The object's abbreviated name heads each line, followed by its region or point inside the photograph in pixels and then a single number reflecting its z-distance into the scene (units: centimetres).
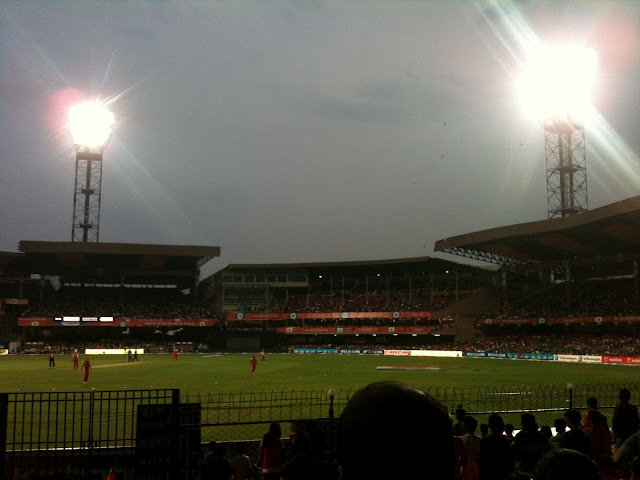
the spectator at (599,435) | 991
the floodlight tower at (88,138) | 9188
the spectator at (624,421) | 1066
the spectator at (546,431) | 1059
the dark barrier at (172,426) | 1105
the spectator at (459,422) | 1145
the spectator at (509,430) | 1262
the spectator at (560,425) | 1080
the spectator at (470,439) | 1035
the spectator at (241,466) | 1110
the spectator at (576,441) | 722
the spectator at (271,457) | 1074
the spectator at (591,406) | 1148
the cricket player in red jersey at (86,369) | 3650
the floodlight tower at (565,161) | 8219
